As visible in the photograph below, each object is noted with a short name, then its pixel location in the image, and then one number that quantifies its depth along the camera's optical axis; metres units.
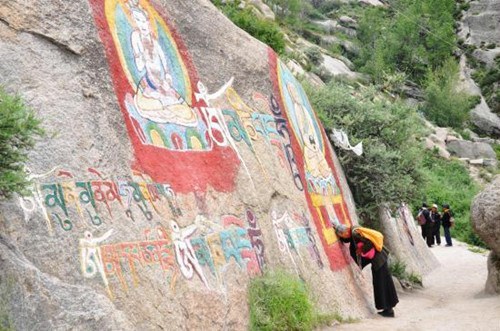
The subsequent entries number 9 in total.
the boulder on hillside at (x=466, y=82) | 51.45
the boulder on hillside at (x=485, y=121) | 48.19
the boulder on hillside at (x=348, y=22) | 62.03
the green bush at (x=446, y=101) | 46.84
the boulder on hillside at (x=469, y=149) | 40.75
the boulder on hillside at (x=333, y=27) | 57.97
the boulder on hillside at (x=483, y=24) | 56.94
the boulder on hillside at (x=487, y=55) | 54.31
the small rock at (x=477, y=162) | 38.81
